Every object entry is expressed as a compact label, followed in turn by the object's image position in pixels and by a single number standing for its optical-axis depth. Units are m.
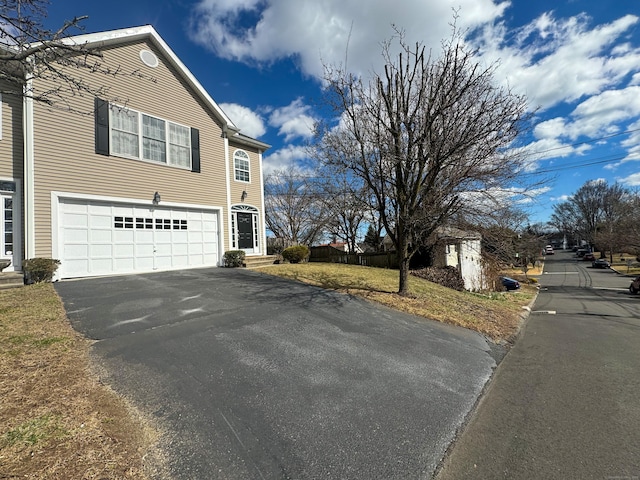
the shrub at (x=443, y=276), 16.84
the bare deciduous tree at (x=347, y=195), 9.79
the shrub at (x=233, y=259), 13.11
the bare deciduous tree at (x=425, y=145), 7.95
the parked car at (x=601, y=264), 45.97
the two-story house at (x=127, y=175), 9.06
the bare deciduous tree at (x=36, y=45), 3.92
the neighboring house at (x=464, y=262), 19.05
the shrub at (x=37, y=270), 8.62
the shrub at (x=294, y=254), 16.62
